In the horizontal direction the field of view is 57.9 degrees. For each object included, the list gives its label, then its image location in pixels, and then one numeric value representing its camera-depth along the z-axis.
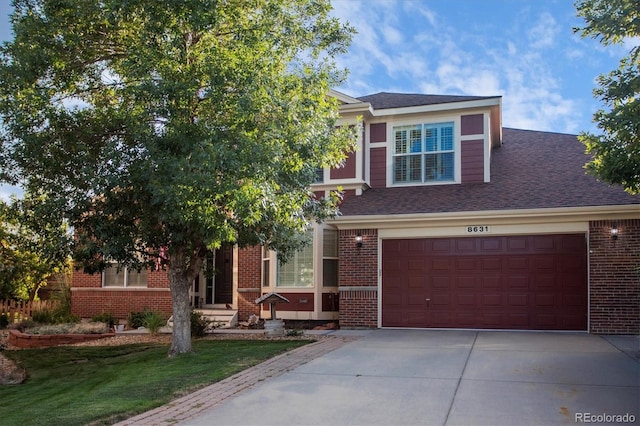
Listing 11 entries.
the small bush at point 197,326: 14.65
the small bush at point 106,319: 18.14
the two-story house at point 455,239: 13.35
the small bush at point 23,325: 17.98
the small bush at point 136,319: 17.58
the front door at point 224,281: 19.31
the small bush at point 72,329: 16.44
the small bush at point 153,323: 15.57
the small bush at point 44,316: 19.05
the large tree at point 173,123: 9.46
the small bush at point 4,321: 19.27
